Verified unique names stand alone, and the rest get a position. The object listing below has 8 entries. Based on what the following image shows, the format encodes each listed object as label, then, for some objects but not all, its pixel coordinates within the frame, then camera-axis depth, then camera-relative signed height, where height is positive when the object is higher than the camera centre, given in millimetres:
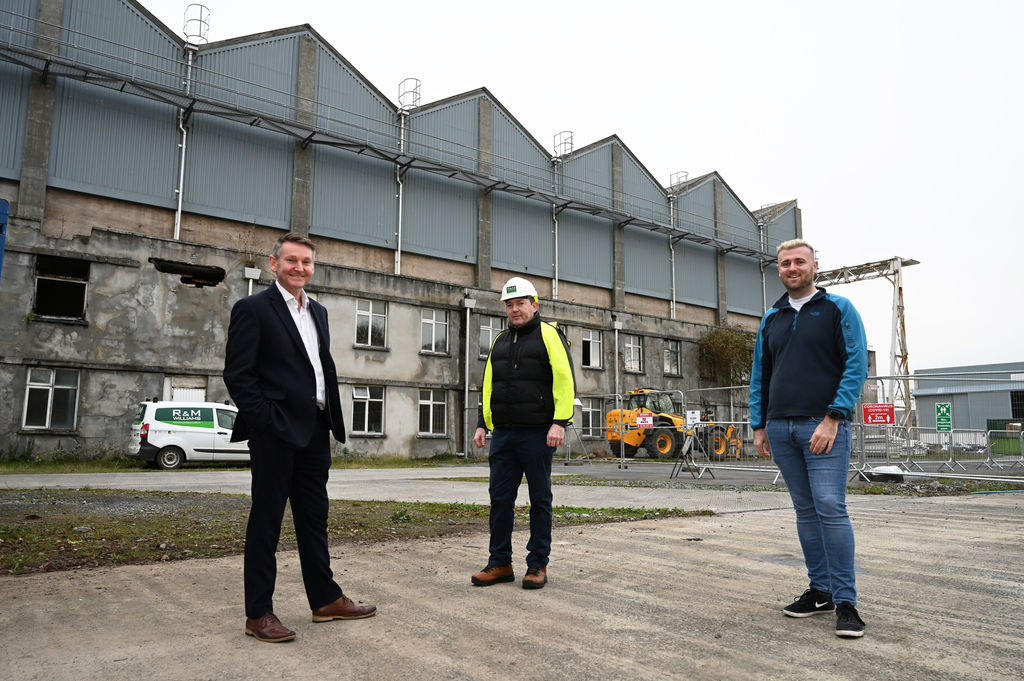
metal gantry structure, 38812 +8641
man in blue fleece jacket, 3730 +149
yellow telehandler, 24781 +431
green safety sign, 16219 +496
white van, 18500 -27
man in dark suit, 3439 +65
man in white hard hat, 4734 +174
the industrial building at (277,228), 20250 +7481
